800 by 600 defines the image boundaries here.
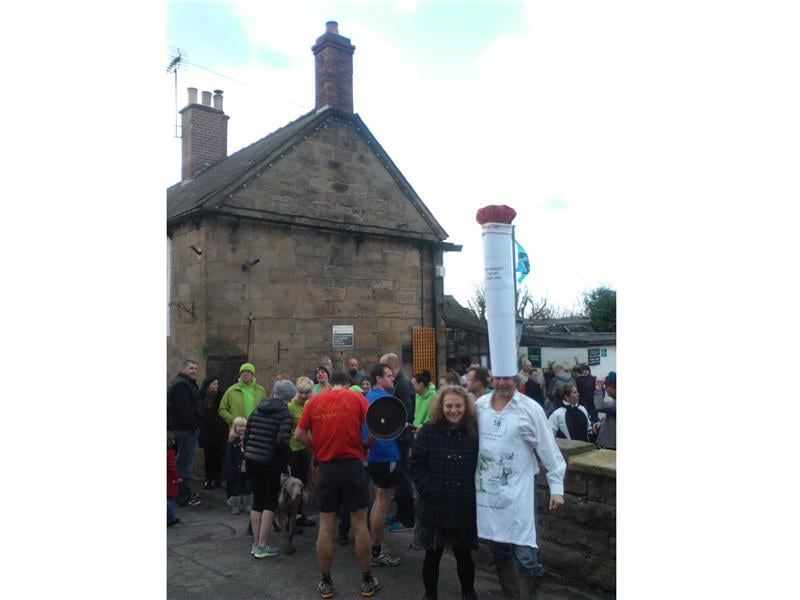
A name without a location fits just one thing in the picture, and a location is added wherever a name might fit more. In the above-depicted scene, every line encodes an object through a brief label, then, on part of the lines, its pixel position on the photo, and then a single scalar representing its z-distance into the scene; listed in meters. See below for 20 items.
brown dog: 5.10
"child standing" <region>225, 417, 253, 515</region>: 6.41
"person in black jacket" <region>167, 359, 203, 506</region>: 6.79
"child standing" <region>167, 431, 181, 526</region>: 5.88
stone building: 10.42
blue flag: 8.41
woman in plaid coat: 3.80
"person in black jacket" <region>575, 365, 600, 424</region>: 9.25
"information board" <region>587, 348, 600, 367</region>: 16.66
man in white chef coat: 3.59
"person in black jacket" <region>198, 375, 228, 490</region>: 7.45
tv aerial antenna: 14.16
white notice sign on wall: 11.98
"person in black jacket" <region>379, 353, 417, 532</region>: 5.48
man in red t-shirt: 4.23
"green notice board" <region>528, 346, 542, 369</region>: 15.60
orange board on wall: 13.48
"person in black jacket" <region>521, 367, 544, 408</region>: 8.57
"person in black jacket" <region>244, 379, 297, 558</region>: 5.01
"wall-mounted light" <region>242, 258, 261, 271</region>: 10.64
